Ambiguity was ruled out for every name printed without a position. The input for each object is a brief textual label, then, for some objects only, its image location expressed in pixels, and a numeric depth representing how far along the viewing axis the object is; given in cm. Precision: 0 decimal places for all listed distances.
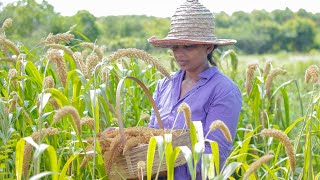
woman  347
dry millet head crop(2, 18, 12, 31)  363
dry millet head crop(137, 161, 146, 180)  260
